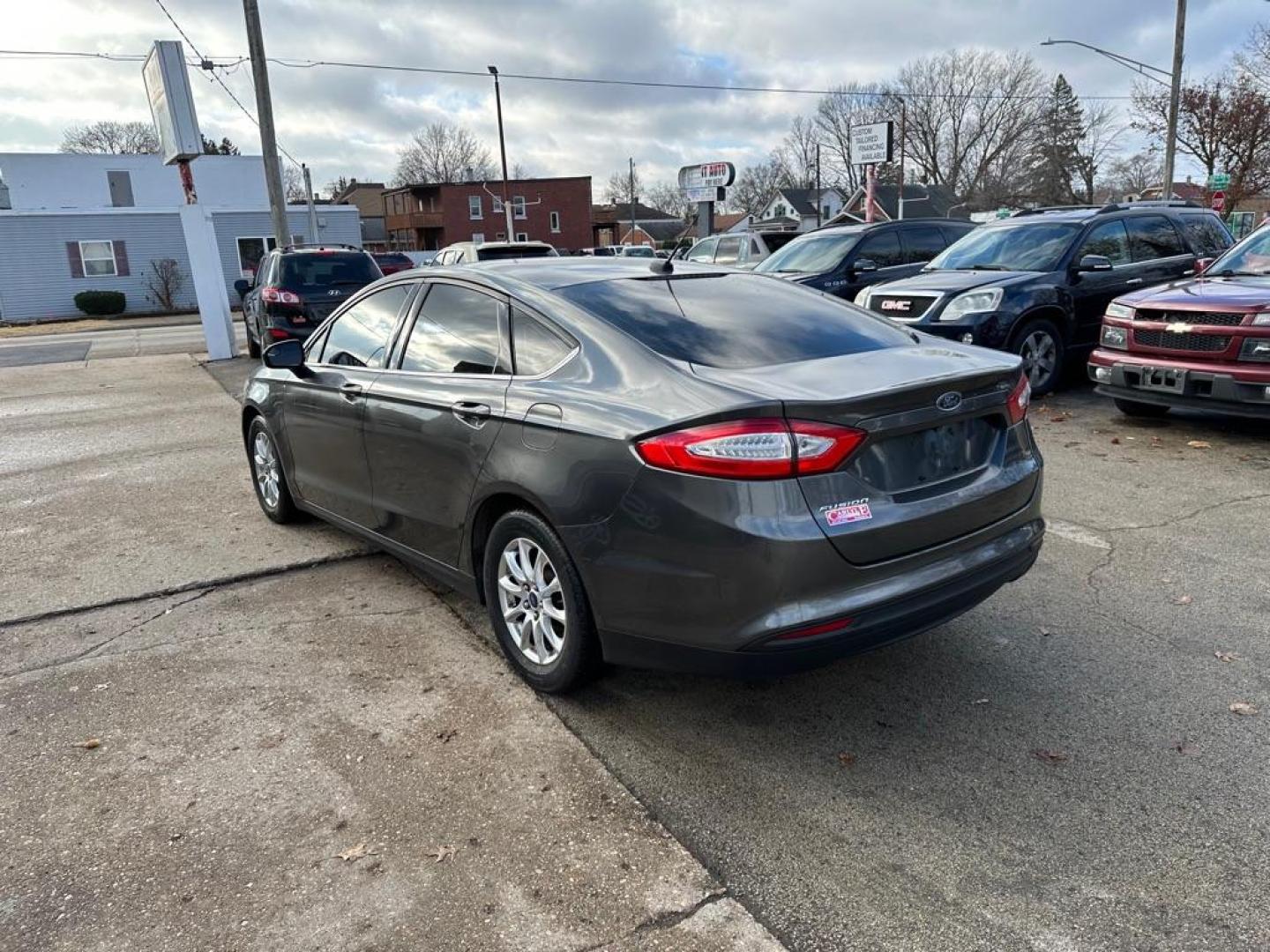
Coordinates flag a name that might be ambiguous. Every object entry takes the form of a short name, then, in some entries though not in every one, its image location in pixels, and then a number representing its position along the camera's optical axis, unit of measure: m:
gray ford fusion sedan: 2.69
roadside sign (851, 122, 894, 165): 21.53
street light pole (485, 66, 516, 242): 37.65
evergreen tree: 65.19
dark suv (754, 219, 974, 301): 11.83
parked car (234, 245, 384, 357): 12.05
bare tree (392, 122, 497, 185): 84.81
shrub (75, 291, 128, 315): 34.00
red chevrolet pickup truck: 6.44
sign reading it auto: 22.89
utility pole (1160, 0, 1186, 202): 22.72
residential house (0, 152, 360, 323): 33.78
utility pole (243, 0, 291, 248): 16.84
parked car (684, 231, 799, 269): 16.75
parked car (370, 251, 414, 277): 30.67
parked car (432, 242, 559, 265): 14.16
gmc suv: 8.49
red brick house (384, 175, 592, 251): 61.50
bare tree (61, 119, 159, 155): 71.88
